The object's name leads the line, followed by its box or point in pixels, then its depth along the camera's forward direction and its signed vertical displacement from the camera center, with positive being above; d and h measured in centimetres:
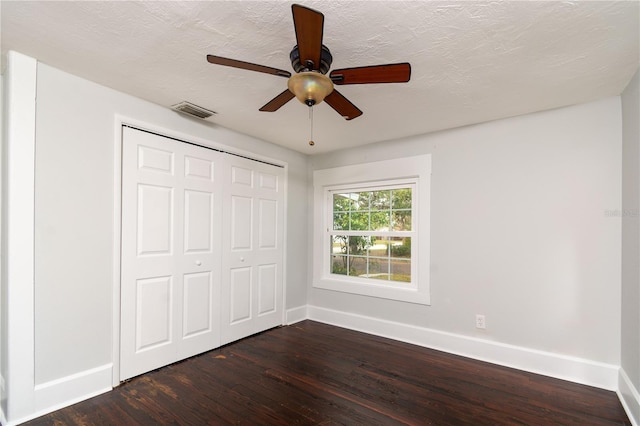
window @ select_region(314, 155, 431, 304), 334 -17
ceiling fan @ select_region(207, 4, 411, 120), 142 +70
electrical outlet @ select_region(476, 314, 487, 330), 290 -99
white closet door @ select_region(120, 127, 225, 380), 247 -33
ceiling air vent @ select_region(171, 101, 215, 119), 262 +90
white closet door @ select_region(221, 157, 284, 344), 323 -39
